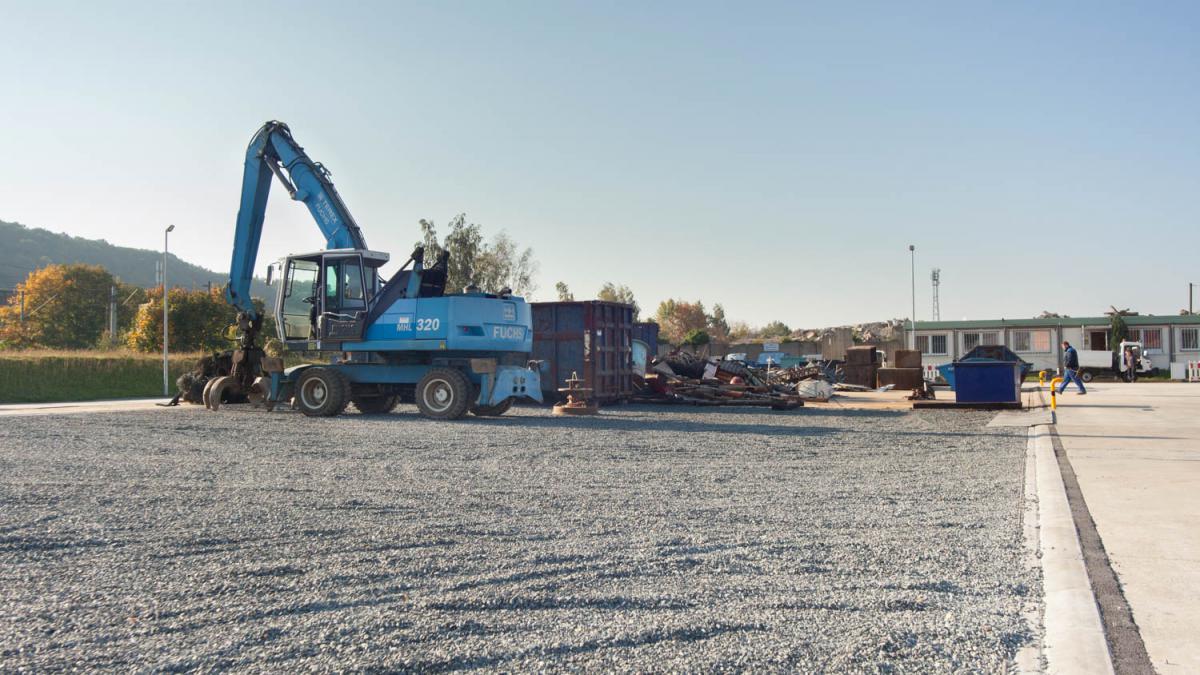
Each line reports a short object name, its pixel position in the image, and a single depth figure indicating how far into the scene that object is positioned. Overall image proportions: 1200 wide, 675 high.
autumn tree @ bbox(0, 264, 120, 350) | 59.62
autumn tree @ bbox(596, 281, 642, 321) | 83.06
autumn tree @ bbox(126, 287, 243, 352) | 40.09
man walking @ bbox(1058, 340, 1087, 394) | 27.28
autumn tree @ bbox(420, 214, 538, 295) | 53.34
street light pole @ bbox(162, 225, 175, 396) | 30.27
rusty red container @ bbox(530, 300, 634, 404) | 20.95
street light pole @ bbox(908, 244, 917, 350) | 50.06
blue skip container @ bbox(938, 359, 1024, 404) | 19.84
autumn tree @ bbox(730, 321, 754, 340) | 93.49
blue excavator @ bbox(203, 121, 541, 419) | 16.95
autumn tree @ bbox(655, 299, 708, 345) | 97.12
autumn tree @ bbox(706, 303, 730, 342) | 94.80
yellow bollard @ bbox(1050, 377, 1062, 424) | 16.93
